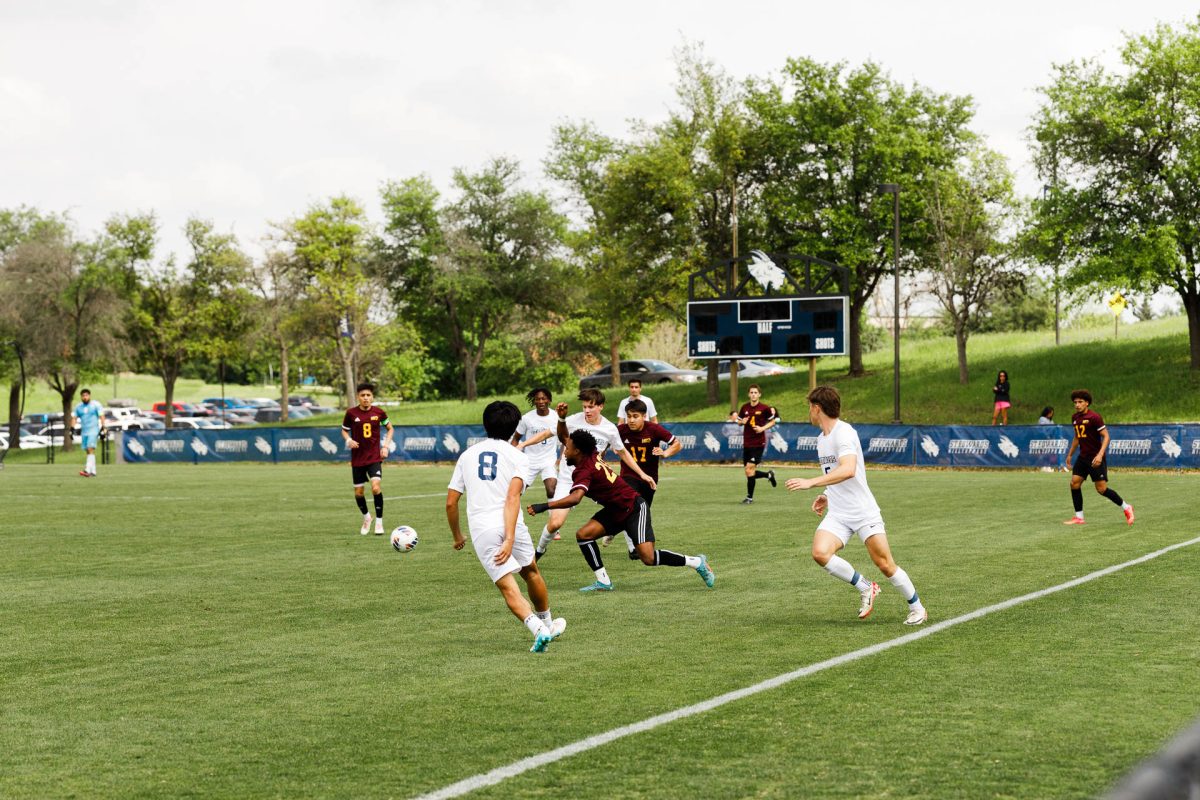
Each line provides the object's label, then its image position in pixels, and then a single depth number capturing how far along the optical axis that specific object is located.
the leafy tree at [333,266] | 73.50
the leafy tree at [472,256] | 75.62
